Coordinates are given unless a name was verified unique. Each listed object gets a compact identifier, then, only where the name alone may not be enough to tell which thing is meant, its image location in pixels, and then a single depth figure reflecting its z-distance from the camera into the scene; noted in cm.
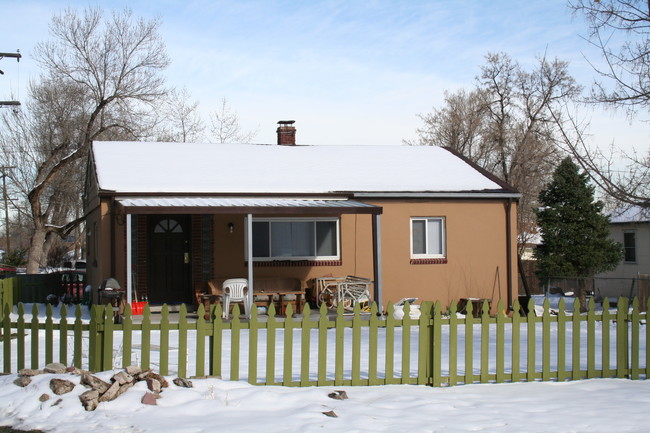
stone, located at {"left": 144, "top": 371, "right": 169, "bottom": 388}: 667
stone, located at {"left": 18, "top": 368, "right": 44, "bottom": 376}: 683
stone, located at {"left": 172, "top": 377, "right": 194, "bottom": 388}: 677
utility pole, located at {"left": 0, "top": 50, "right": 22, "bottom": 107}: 2783
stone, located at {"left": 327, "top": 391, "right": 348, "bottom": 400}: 702
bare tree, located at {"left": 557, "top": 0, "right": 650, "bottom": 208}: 1023
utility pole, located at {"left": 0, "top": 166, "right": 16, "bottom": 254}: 3405
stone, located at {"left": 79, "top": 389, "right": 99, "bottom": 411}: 618
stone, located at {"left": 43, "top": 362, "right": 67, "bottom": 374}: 700
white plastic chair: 1444
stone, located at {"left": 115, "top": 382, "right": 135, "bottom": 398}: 639
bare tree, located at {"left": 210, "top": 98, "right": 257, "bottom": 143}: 4328
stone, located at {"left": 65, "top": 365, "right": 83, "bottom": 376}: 682
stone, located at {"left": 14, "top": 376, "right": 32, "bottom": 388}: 666
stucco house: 1570
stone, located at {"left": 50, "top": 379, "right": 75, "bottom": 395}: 638
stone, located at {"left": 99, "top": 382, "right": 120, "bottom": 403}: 630
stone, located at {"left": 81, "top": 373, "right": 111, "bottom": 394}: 638
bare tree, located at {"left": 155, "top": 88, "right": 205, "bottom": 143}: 4033
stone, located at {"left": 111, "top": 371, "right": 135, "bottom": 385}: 646
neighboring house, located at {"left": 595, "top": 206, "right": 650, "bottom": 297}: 2592
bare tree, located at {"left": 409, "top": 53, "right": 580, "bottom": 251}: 3706
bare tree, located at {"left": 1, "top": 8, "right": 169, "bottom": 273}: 3122
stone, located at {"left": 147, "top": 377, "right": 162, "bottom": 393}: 652
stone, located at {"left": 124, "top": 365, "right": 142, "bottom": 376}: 670
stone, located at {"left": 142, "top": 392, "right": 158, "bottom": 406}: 631
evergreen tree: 2325
